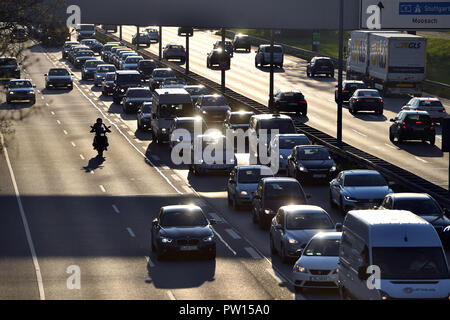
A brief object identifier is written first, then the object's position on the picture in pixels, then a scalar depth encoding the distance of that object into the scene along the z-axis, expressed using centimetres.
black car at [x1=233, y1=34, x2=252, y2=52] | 11256
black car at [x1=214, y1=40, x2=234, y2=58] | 10201
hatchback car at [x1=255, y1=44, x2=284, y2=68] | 9344
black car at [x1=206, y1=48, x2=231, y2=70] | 9512
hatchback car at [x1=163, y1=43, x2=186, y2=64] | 9969
